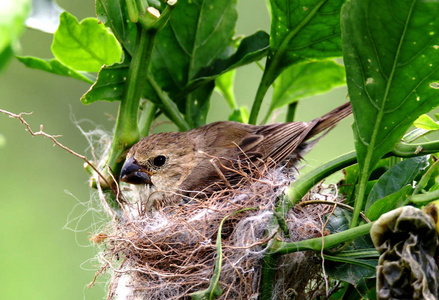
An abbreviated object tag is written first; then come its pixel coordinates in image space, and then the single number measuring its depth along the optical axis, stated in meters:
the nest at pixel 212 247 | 4.11
